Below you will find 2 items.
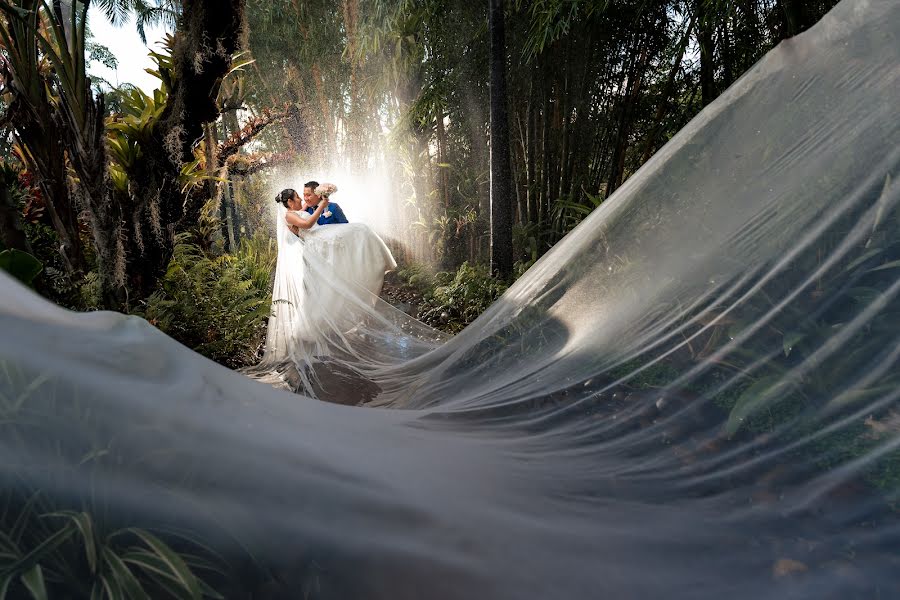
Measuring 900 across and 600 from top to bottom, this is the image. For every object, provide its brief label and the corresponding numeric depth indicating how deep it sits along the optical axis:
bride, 3.34
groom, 4.38
